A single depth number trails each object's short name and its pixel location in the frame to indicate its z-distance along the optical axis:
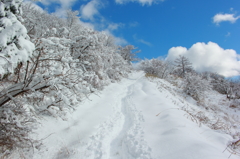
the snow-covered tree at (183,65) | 31.01
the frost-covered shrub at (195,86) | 12.83
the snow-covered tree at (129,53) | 30.61
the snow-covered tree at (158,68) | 26.83
